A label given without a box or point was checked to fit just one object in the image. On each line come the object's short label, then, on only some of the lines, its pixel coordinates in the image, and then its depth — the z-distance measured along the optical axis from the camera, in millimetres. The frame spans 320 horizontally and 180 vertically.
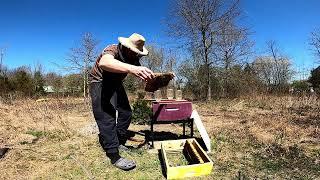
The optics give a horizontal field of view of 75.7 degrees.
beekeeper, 2714
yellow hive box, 2511
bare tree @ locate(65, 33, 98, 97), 16238
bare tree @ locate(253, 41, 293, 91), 27853
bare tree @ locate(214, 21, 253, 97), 12785
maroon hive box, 3385
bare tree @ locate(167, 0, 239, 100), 12549
